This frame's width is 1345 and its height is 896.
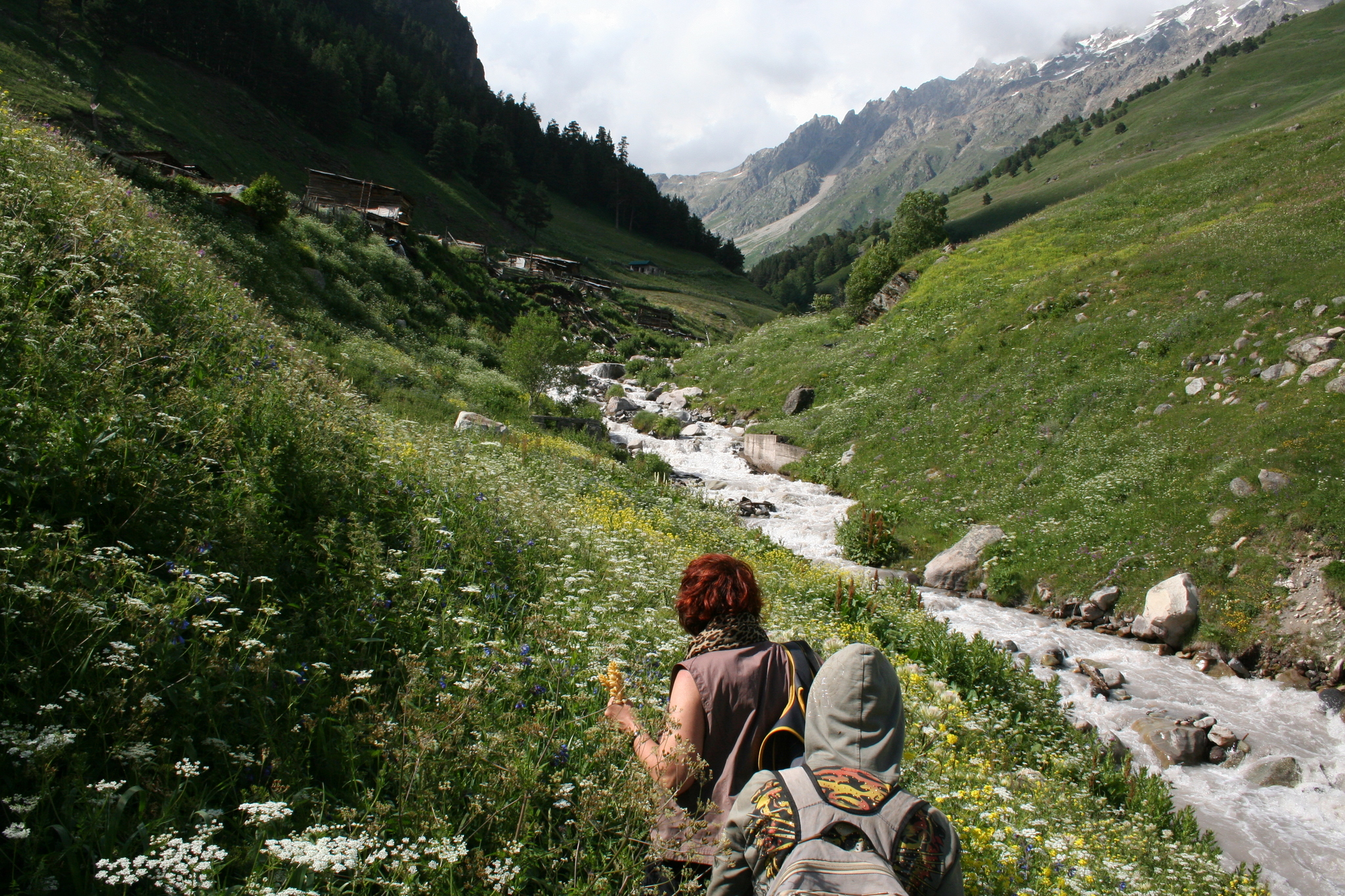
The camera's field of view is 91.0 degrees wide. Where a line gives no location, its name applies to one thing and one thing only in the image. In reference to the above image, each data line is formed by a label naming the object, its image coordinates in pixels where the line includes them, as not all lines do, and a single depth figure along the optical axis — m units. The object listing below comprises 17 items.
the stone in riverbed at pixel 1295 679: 9.62
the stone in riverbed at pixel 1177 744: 8.39
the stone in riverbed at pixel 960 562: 14.20
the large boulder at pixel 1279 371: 14.53
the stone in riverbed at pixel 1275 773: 7.96
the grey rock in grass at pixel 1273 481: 12.05
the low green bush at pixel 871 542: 15.52
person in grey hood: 2.38
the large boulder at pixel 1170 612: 11.16
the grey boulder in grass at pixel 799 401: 26.88
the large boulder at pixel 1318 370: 13.79
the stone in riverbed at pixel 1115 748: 8.08
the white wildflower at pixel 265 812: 2.29
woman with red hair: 2.93
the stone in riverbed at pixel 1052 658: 10.77
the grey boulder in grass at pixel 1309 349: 14.28
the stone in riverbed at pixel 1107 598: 12.20
